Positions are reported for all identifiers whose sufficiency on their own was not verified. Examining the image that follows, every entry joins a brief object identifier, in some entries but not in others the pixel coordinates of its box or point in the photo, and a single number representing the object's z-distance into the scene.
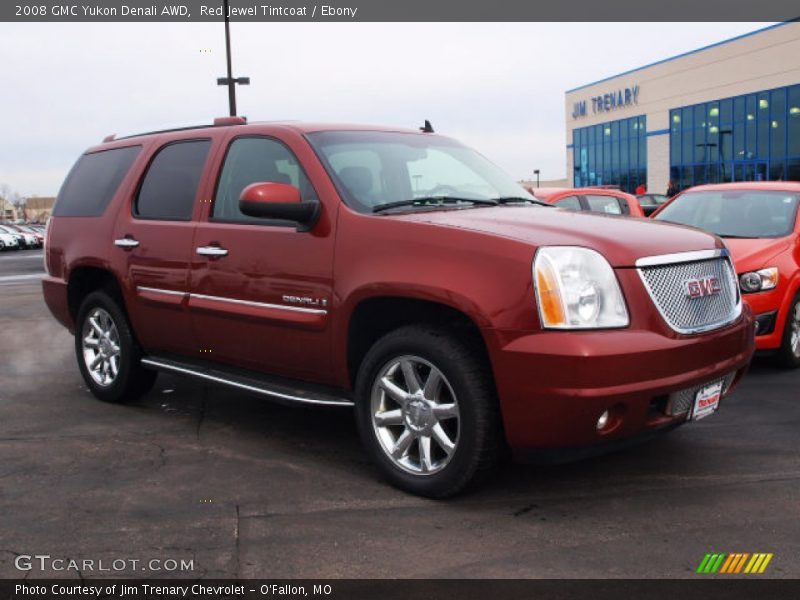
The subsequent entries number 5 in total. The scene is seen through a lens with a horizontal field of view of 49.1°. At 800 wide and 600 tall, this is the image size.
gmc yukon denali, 3.74
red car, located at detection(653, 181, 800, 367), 6.91
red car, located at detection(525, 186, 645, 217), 11.79
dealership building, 38.25
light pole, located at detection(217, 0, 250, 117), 21.33
